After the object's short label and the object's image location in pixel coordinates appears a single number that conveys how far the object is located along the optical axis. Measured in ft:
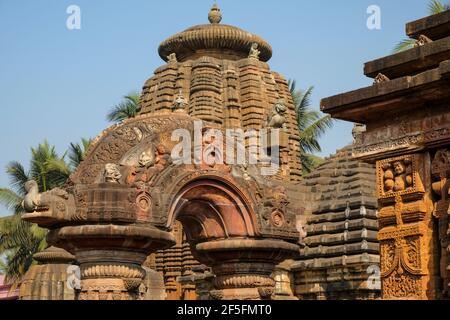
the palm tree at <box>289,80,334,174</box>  121.49
